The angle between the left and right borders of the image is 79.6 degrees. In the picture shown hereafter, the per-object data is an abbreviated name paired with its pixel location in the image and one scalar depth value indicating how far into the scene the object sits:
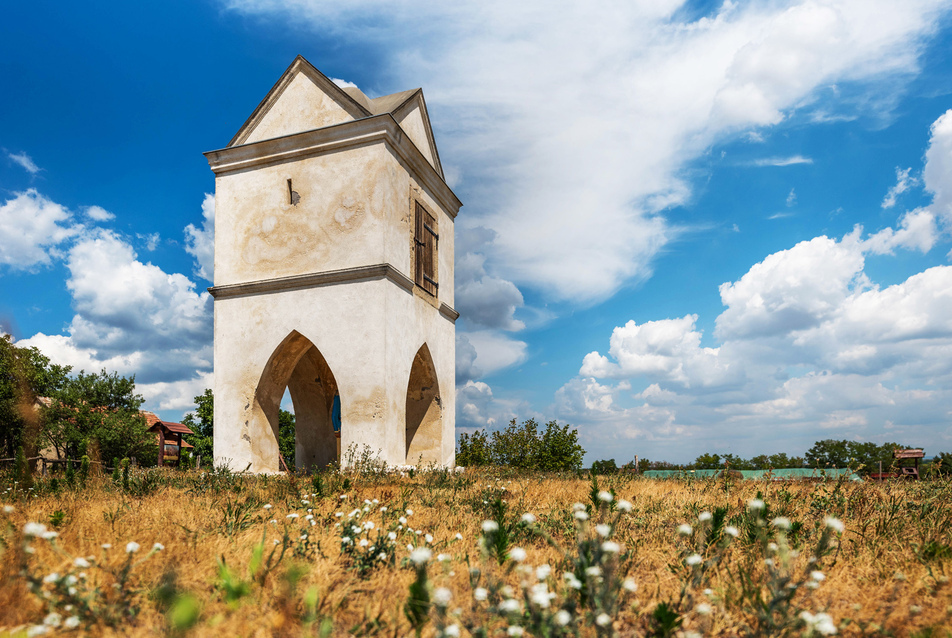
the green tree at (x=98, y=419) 35.91
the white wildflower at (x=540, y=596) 2.16
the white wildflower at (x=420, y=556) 2.29
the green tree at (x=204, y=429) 46.47
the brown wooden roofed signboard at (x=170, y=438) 39.76
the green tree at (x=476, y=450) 22.97
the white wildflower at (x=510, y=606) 2.13
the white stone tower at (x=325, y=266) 12.49
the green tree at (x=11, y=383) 31.20
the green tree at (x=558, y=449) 22.73
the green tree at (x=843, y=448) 48.76
